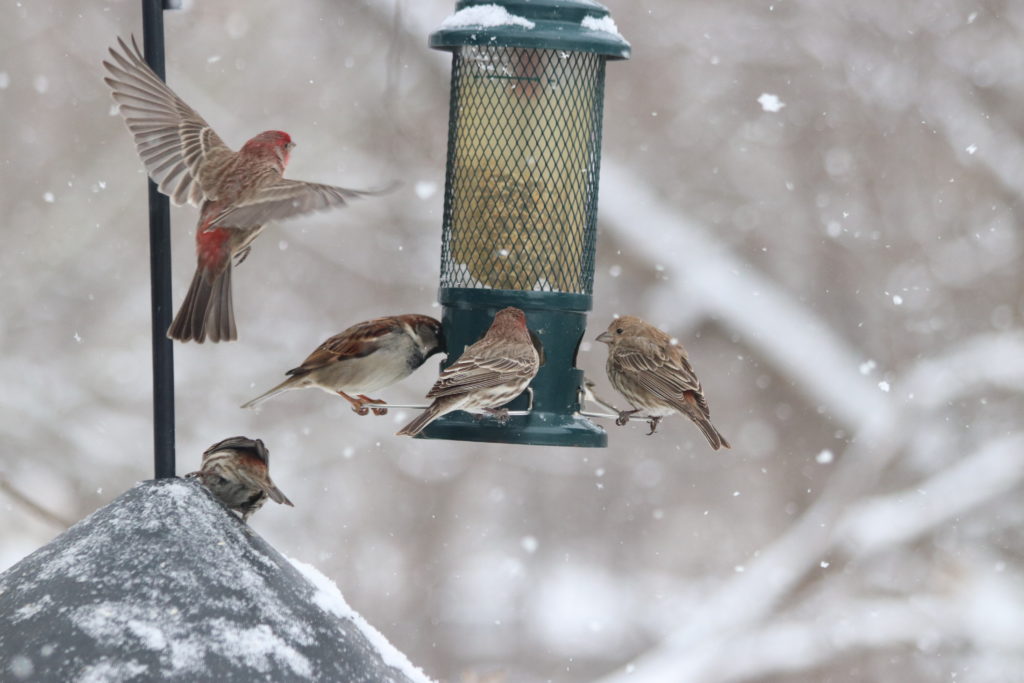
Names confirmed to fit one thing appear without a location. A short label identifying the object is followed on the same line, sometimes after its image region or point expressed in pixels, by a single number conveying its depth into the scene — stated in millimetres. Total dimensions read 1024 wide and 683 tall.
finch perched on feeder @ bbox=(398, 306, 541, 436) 9094
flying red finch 8797
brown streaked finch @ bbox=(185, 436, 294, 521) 7500
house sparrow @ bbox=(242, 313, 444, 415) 9961
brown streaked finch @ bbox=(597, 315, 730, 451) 11070
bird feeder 9891
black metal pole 7004
